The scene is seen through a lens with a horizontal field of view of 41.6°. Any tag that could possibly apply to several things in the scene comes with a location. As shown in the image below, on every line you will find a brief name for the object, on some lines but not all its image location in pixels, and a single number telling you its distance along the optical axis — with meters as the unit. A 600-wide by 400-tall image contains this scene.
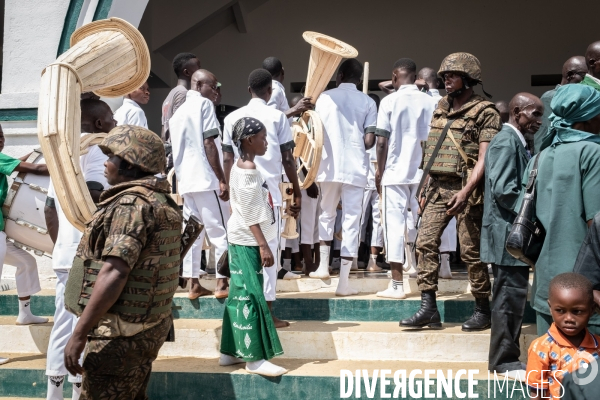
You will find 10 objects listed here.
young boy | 3.39
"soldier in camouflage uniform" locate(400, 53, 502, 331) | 5.71
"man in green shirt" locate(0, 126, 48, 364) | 6.43
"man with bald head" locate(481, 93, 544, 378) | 5.06
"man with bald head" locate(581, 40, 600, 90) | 5.43
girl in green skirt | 5.28
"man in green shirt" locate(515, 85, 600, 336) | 3.92
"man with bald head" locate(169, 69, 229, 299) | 6.58
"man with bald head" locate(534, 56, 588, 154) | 5.82
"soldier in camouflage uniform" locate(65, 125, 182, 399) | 3.56
